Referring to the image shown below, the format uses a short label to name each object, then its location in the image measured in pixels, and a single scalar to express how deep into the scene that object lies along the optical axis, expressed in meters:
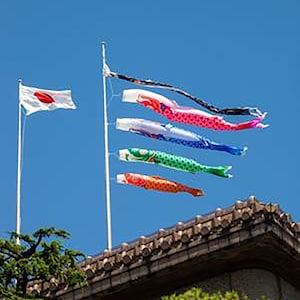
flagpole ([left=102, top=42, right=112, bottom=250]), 48.77
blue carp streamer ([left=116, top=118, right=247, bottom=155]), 56.25
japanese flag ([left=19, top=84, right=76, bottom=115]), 57.94
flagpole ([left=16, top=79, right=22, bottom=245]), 51.16
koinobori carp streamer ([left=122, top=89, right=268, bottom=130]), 55.41
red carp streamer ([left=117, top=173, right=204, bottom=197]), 53.56
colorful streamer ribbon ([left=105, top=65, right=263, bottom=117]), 56.16
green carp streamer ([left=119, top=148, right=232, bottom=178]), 54.53
